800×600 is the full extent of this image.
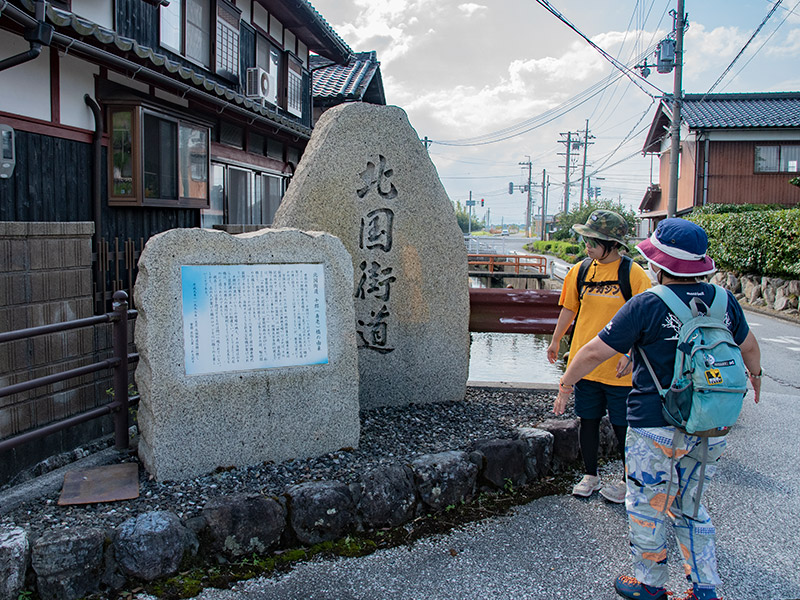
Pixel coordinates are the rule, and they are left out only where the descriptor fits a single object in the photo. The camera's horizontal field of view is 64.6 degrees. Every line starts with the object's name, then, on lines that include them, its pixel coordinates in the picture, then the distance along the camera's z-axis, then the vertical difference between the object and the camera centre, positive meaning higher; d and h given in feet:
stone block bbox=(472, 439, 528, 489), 14.37 -4.64
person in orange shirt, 13.82 -1.32
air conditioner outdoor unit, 40.68 +11.29
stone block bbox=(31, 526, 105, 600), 10.08 -4.97
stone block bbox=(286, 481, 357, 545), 11.94 -4.84
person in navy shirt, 9.84 -2.78
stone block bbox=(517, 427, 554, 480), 15.05 -4.58
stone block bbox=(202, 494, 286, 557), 11.32 -4.84
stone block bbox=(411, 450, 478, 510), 13.25 -4.65
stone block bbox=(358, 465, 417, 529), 12.56 -4.79
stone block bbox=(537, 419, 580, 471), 15.84 -4.58
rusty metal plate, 12.25 -4.66
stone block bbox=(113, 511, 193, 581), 10.60 -4.92
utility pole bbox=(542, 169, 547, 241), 208.24 +17.26
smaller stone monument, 13.01 -2.03
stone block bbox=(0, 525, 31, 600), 9.79 -4.83
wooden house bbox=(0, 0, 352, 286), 20.53 +6.01
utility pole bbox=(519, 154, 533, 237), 280.37 +17.57
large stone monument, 17.89 +0.23
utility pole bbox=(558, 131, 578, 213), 184.34 +29.97
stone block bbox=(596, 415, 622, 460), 17.02 -4.87
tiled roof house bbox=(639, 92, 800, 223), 83.61 +15.03
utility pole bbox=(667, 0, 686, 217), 64.13 +15.23
